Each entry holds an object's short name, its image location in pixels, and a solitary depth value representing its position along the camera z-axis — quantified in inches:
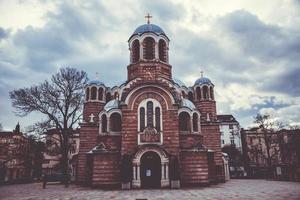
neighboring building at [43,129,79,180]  2204.5
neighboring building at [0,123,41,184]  1264.8
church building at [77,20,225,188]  892.6
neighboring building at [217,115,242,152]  2358.5
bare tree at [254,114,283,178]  1573.3
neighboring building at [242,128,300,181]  1317.7
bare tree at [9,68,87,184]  1041.6
